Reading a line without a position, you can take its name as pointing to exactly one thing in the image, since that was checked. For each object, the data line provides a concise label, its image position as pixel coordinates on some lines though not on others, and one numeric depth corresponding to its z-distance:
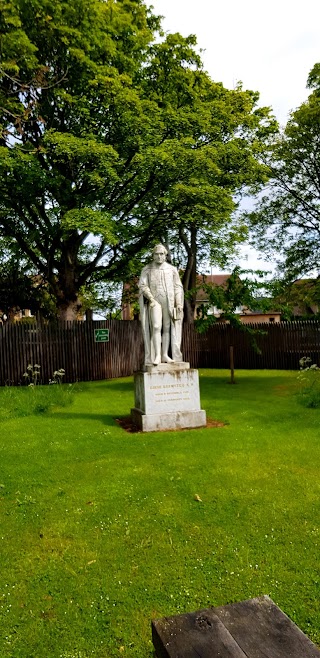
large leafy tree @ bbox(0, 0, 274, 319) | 12.80
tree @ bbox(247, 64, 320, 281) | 20.33
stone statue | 8.70
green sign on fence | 16.64
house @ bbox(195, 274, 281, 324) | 46.95
